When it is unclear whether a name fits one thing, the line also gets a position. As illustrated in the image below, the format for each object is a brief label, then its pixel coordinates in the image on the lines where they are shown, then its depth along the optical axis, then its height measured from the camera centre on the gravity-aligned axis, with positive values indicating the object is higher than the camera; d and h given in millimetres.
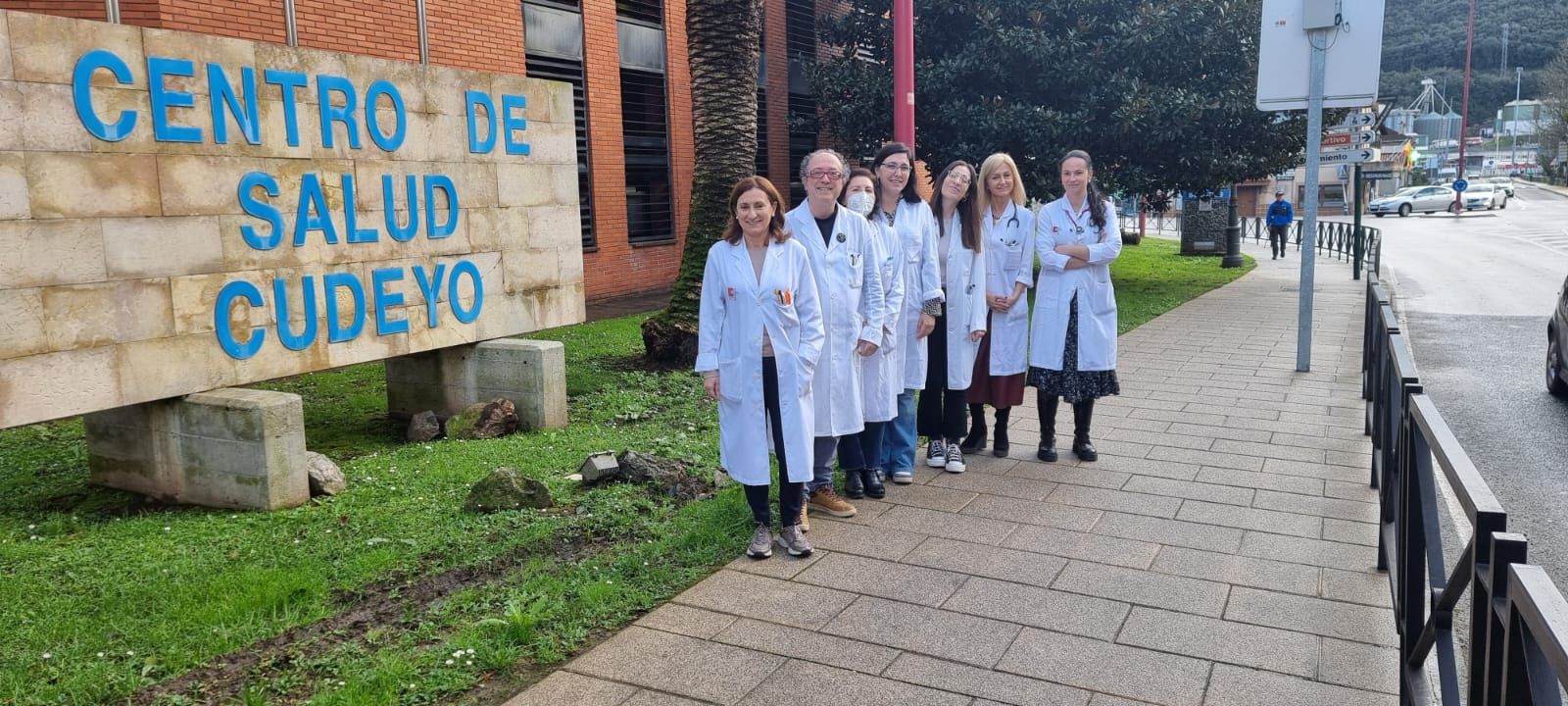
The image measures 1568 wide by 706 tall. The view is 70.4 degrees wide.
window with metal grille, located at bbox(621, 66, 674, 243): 17953 +950
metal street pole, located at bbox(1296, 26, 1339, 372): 9656 +153
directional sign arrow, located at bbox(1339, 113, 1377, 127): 17258 +1137
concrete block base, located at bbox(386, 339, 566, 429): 7949 -1167
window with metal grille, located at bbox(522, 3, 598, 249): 15711 +2344
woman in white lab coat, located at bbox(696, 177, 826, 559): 4859 -566
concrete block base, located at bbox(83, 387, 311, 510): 5906 -1205
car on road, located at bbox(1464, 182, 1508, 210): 50969 -371
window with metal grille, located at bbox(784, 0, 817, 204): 20828 +2425
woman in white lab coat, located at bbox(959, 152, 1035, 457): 6484 -455
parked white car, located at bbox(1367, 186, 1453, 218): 51812 -428
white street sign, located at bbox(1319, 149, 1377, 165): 16211 +541
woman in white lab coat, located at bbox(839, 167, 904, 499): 5652 -776
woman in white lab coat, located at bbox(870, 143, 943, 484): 5957 -370
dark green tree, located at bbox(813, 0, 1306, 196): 16984 +1769
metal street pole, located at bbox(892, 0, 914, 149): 9086 +1103
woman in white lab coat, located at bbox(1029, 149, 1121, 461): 6449 -538
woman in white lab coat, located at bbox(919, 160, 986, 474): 6262 -476
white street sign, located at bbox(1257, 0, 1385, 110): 9438 +1195
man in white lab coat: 5199 -347
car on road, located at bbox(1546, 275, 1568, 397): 8680 -1253
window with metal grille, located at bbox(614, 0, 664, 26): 17484 +3250
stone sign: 5371 +86
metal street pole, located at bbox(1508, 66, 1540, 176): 92325 +5002
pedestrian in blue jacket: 27641 -624
